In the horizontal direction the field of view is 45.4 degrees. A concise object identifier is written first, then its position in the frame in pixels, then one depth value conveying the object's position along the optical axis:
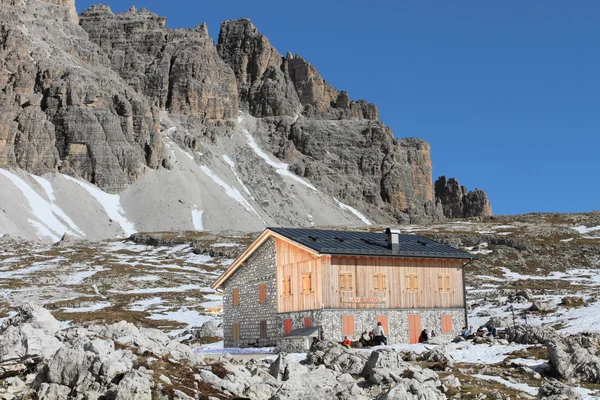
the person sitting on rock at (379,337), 39.17
